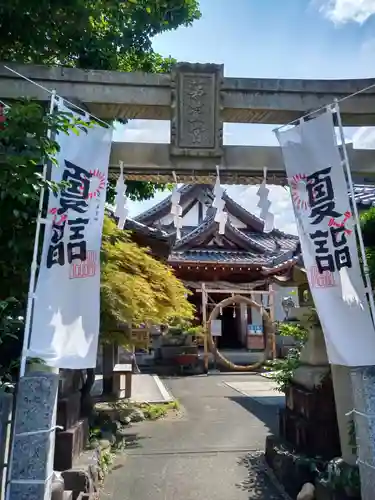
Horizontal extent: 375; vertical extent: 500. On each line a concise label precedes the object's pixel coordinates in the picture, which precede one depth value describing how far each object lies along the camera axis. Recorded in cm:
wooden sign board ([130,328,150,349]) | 921
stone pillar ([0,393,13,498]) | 336
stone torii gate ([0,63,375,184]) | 490
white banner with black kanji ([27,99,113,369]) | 372
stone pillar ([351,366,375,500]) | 362
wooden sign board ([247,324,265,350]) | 2119
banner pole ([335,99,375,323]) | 398
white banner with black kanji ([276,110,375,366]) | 392
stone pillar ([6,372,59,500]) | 327
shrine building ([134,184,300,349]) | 2030
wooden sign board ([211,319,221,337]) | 1847
